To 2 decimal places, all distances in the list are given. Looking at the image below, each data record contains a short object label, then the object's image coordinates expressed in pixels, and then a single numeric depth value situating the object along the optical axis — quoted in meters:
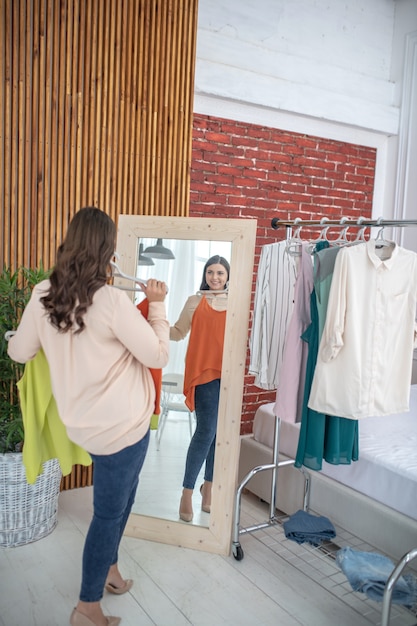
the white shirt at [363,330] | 2.49
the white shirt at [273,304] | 3.03
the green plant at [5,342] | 2.88
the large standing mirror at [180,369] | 2.89
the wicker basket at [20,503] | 2.92
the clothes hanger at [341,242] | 2.88
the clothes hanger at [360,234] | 2.64
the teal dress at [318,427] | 2.62
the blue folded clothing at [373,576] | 2.37
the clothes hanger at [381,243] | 2.61
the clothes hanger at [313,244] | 2.78
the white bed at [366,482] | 2.68
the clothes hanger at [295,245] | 2.88
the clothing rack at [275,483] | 2.22
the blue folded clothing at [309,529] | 2.82
